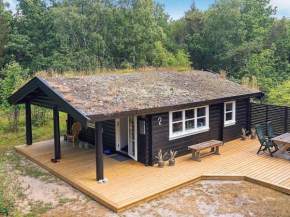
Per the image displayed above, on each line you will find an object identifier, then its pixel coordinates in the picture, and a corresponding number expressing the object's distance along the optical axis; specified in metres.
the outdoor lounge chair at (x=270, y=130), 10.57
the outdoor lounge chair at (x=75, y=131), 10.78
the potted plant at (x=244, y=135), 11.48
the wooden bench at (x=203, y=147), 8.94
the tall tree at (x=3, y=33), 23.92
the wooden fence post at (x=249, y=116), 11.90
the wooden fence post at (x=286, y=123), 11.38
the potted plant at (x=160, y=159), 8.37
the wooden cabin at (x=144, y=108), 7.48
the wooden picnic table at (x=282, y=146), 9.04
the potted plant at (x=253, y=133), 11.67
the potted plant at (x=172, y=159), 8.53
